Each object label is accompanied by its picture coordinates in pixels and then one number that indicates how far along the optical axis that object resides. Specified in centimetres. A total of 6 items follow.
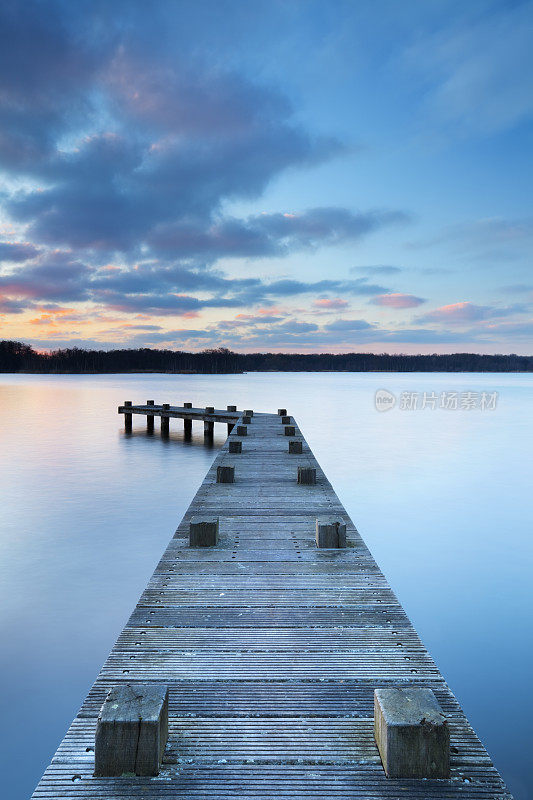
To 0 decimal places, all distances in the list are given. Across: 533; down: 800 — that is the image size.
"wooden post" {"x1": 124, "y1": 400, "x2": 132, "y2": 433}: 2772
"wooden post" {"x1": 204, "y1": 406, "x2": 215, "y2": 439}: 2450
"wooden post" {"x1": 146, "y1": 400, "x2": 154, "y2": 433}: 2779
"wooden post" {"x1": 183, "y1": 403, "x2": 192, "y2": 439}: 2548
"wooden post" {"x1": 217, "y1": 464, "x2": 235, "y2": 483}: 899
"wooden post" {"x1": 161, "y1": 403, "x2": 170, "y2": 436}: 2585
